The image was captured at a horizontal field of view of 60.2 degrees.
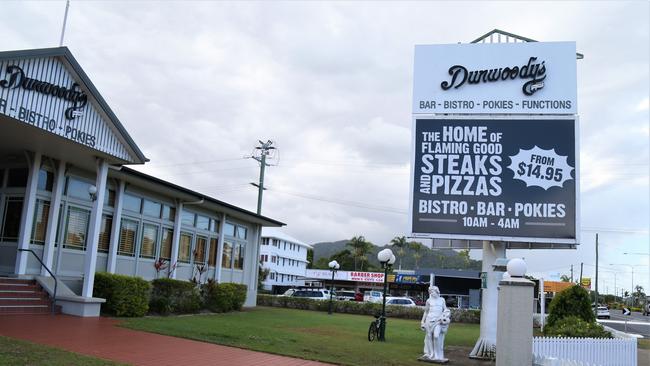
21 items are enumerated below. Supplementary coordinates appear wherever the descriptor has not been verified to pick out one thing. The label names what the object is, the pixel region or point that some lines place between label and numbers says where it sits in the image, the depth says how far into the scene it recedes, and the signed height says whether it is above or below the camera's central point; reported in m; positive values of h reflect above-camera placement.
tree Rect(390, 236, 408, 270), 109.00 +6.22
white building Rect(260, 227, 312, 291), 77.76 +1.00
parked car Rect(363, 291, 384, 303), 43.39 -1.90
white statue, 13.00 -1.17
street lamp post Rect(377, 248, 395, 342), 18.23 +0.53
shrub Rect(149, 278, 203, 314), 18.70 -1.29
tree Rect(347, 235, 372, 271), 103.19 +4.61
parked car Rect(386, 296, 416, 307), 38.20 -1.69
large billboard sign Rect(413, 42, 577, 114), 14.50 +5.34
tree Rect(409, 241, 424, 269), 107.50 +5.28
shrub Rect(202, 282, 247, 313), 22.25 -1.33
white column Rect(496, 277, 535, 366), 9.48 -0.68
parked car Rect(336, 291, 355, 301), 56.04 -2.20
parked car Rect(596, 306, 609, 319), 58.19 -2.40
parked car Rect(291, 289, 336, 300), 42.06 -1.82
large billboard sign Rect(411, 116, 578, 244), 13.92 +2.55
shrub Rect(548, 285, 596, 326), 18.07 -0.58
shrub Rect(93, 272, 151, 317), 16.52 -1.13
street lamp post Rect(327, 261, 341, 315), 30.60 +0.26
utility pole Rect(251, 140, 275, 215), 43.78 +8.92
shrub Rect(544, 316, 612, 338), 15.19 -1.13
